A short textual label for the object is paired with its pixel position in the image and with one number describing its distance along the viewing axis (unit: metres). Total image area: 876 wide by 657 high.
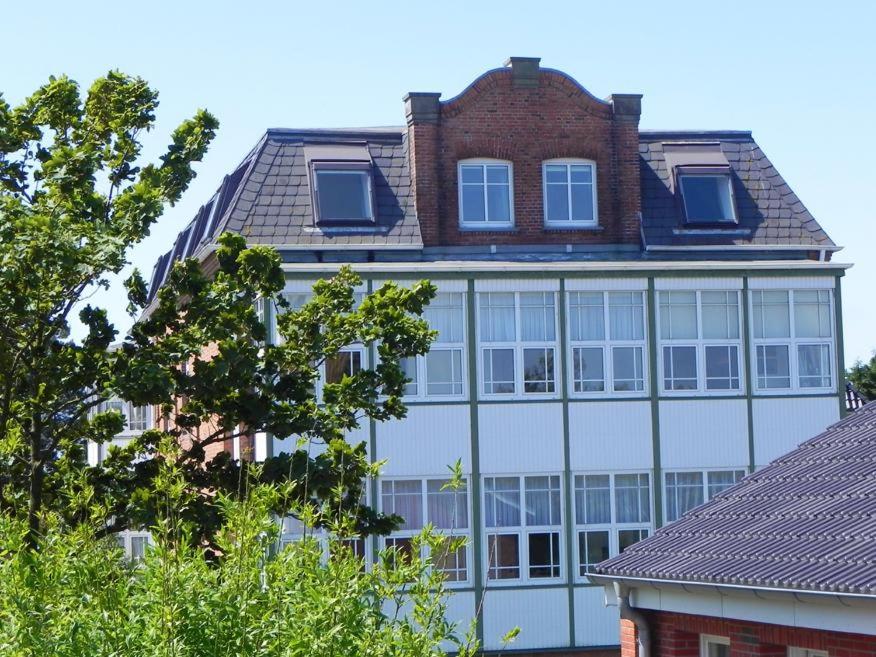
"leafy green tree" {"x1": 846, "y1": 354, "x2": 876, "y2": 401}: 54.66
